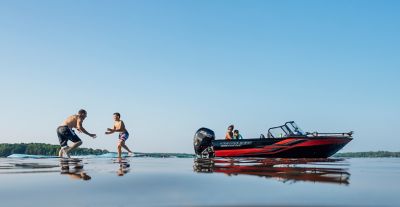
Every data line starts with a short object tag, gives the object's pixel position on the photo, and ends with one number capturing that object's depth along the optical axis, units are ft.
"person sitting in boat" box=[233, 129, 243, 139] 59.36
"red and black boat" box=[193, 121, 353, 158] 52.11
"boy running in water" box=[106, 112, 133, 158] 47.19
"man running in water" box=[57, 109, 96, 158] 41.09
